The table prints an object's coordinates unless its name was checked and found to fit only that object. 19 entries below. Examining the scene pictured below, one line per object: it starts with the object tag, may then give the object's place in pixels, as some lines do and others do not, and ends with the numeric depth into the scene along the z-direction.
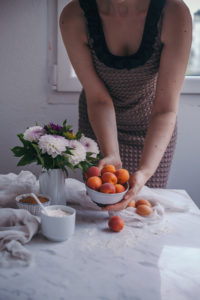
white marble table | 0.67
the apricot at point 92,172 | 1.00
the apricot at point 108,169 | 1.04
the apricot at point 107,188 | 0.93
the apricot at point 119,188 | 0.95
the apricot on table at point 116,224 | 0.93
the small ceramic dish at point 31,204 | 0.99
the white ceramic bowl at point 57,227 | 0.86
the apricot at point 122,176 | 1.01
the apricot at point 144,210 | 1.02
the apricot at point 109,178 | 0.97
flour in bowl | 0.89
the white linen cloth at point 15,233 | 0.77
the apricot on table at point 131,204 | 1.06
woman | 1.21
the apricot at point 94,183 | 0.95
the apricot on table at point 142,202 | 1.07
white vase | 1.02
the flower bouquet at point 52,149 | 0.94
